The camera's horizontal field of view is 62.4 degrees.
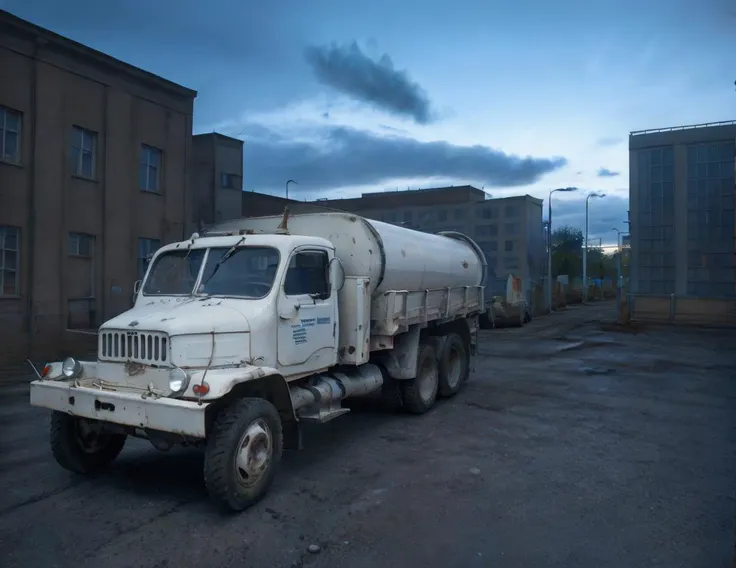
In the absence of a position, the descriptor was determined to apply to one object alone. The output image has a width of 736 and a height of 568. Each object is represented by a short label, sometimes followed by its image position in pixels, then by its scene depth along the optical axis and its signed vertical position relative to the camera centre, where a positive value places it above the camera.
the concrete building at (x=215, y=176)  27.11 +4.98
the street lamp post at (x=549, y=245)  35.78 +2.50
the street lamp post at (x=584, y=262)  46.12 +2.06
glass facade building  26.08 +3.44
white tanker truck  5.29 -0.66
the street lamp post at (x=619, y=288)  29.32 -0.02
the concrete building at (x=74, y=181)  15.82 +3.07
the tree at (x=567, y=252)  67.69 +4.52
